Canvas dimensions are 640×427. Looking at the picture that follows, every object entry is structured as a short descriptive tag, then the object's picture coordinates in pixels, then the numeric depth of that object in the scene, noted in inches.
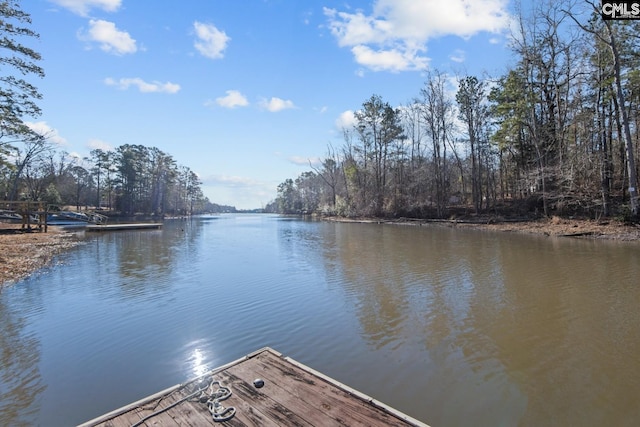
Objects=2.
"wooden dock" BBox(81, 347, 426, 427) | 110.6
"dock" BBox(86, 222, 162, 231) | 1120.1
